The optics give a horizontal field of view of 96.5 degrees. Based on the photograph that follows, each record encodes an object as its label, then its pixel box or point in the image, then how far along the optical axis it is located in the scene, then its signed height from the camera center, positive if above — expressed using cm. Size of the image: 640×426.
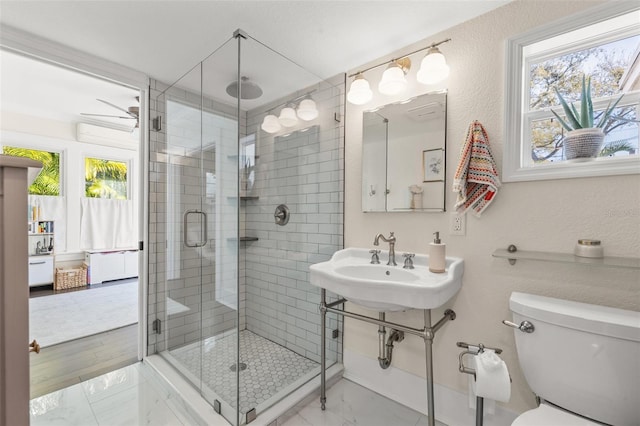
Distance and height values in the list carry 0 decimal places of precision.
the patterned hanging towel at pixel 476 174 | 148 +20
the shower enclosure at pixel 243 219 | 179 -7
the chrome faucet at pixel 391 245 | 180 -22
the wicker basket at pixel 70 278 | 422 -106
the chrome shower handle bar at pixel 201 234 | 198 -14
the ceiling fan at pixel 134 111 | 321 +111
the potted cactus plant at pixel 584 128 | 127 +39
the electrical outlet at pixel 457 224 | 163 -7
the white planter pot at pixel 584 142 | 127 +32
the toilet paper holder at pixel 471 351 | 121 -61
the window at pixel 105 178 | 476 +52
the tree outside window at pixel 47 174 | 421 +51
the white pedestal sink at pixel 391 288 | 135 -40
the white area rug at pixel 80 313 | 278 -121
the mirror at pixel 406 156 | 172 +36
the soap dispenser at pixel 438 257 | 158 -26
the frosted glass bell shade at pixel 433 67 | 163 +83
